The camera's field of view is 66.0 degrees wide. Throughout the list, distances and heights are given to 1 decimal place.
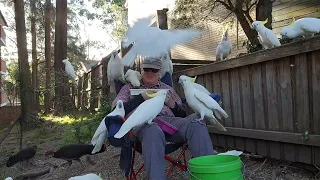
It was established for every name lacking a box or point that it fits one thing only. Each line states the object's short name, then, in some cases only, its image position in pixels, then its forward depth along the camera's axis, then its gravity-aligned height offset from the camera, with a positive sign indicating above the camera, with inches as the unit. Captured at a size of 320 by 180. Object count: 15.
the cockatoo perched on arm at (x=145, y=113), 59.3 -5.4
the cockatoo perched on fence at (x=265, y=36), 83.9 +18.1
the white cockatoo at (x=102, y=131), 69.2 -11.1
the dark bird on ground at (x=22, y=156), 118.6 -30.0
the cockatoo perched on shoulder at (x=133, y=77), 82.9 +5.0
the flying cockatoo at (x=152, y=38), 72.7 +16.1
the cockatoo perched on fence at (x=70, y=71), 149.7 +13.9
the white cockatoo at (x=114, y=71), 97.2 +8.9
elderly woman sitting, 60.7 -10.2
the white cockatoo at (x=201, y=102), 65.7 -3.4
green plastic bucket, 46.6 -15.6
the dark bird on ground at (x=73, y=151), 107.4 -25.5
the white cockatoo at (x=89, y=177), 66.7 -23.0
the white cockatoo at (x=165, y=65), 91.4 +9.9
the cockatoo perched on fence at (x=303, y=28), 75.7 +18.5
